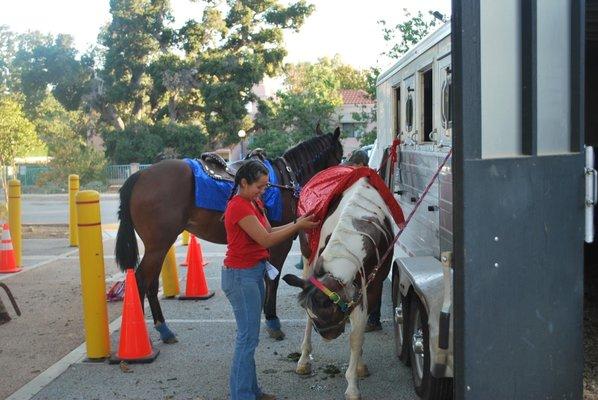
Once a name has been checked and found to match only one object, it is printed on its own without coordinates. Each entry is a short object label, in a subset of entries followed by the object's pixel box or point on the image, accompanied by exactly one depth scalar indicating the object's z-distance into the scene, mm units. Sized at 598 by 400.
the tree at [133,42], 32812
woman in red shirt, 4012
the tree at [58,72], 36594
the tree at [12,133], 25188
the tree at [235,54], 30953
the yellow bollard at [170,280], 7527
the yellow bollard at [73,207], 11164
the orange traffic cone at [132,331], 5203
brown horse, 5848
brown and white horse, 3752
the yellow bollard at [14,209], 9898
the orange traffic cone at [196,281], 7465
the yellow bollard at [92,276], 5223
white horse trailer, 3557
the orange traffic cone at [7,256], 9334
